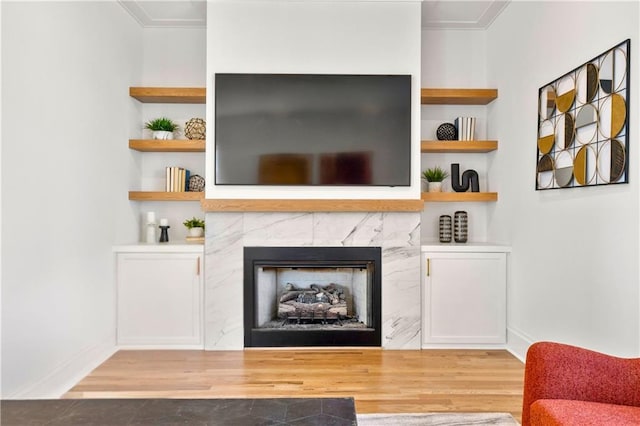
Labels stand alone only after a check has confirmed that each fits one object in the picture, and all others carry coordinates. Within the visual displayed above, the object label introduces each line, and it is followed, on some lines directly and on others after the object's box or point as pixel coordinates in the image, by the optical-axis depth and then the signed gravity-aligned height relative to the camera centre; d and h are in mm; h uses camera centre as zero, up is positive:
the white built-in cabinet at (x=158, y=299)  3359 -734
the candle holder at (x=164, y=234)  3709 -244
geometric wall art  2111 +486
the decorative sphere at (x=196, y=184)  3773 +200
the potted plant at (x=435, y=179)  3746 +267
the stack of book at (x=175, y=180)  3703 +231
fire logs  3535 -819
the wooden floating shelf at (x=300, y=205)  3273 +19
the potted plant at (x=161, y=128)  3688 +679
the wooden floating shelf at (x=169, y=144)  3579 +526
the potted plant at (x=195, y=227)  3689 -179
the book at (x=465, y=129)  3721 +702
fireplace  3346 -742
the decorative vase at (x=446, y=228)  3701 -166
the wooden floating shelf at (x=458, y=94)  3609 +981
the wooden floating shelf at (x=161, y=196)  3614 +89
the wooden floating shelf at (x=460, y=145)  3623 +548
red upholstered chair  1452 -601
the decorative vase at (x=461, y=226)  3658 -146
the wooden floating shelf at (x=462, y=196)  3607 +111
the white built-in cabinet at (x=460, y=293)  3367 -665
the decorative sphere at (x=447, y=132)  3730 +677
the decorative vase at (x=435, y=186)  3748 +202
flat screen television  3320 +616
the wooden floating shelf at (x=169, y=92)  3600 +970
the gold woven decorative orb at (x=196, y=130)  3693 +666
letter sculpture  3710 +258
